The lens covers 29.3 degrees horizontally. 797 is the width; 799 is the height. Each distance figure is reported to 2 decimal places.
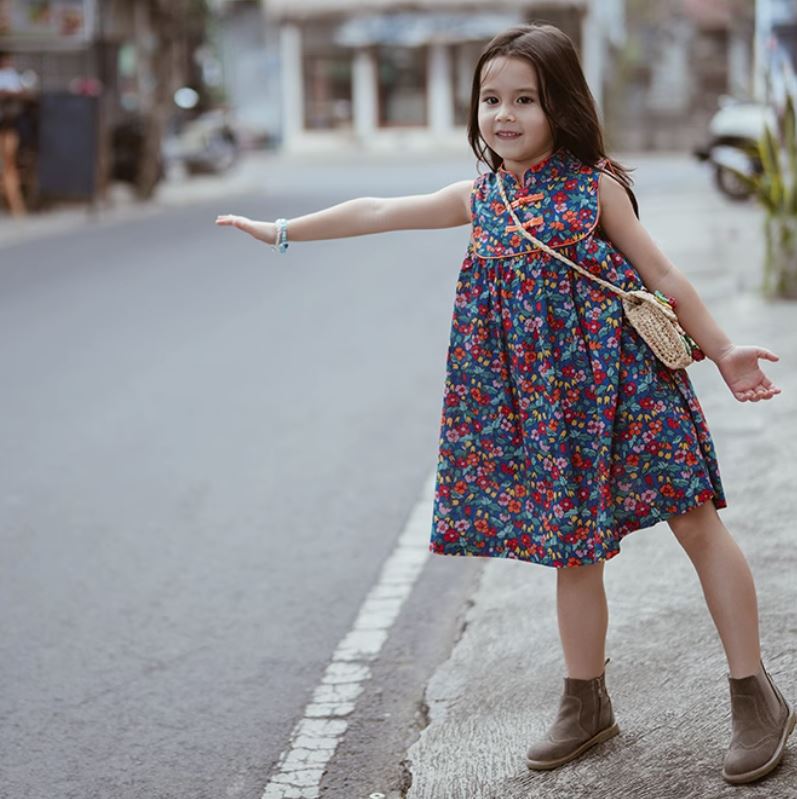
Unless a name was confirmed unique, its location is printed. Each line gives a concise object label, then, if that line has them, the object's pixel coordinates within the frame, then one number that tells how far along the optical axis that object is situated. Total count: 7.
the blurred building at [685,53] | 47.07
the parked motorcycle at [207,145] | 30.52
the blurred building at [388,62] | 46.38
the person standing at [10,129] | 18.86
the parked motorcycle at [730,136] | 19.56
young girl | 3.02
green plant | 9.69
